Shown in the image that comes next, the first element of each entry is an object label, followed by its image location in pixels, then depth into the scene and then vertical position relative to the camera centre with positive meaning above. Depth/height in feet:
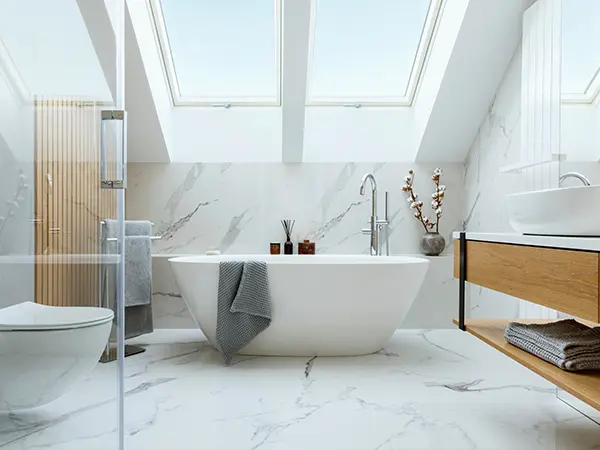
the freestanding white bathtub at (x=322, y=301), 10.33 -1.57
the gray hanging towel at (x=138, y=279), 11.23 -1.26
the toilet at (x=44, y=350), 3.40 -0.97
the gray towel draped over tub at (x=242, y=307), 10.21 -1.66
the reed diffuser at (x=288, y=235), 13.76 -0.36
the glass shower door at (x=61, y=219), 3.43 +0.00
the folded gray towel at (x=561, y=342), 5.75 -1.37
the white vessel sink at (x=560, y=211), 4.98 +0.13
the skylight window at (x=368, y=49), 12.33 +4.29
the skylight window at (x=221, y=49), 12.31 +4.25
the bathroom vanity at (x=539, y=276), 4.65 -0.57
